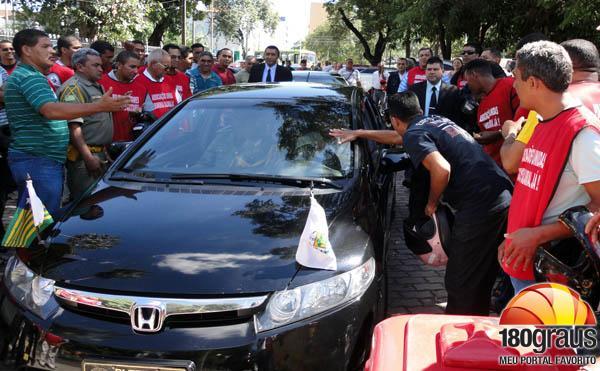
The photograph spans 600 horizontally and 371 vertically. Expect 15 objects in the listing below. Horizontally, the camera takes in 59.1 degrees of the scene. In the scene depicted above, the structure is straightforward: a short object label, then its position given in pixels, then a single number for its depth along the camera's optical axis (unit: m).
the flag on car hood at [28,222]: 2.83
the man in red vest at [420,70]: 8.38
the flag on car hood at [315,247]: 2.30
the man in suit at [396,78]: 10.20
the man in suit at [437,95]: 5.90
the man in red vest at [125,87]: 5.36
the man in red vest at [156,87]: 5.88
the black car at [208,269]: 2.11
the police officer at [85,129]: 4.16
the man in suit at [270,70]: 8.51
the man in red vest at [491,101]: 4.43
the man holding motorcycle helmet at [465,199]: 2.97
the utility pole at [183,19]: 25.96
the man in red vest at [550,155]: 2.06
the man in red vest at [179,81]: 6.58
